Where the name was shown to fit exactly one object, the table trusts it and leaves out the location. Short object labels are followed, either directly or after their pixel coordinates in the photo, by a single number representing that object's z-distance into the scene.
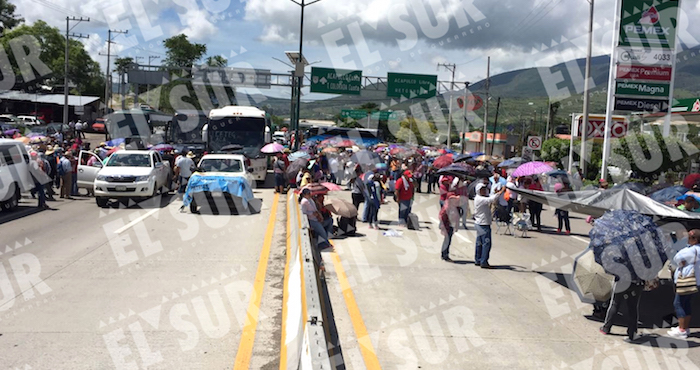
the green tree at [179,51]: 94.38
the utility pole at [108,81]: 64.62
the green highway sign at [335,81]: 47.25
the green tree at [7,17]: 77.50
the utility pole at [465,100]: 50.76
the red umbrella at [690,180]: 15.60
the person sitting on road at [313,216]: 12.43
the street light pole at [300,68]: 38.25
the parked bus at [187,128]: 40.44
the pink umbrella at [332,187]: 15.19
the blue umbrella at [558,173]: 18.12
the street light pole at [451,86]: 49.80
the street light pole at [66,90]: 54.87
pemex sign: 26.05
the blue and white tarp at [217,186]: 18.33
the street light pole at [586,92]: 28.53
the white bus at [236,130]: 30.28
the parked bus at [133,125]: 46.09
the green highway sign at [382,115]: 109.12
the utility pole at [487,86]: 51.88
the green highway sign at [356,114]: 111.44
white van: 17.38
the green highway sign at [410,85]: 47.88
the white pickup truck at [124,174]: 19.41
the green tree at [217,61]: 96.00
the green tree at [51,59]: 78.75
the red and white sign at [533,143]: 34.62
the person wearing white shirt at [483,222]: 12.07
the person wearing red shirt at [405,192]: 16.66
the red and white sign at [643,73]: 26.97
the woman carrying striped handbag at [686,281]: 8.50
